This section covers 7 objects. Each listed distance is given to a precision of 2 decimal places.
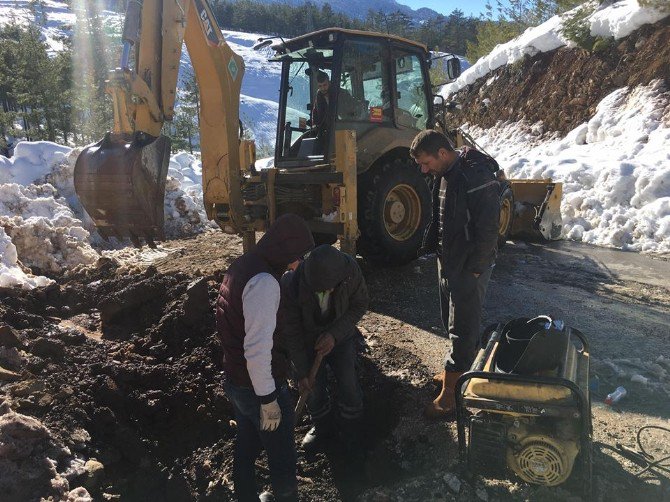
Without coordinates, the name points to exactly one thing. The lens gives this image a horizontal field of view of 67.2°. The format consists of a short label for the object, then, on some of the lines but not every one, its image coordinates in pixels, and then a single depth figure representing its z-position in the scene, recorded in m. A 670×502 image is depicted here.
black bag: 2.61
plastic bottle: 3.52
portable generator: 2.45
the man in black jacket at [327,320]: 3.00
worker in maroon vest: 2.37
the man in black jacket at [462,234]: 3.29
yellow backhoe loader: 4.26
